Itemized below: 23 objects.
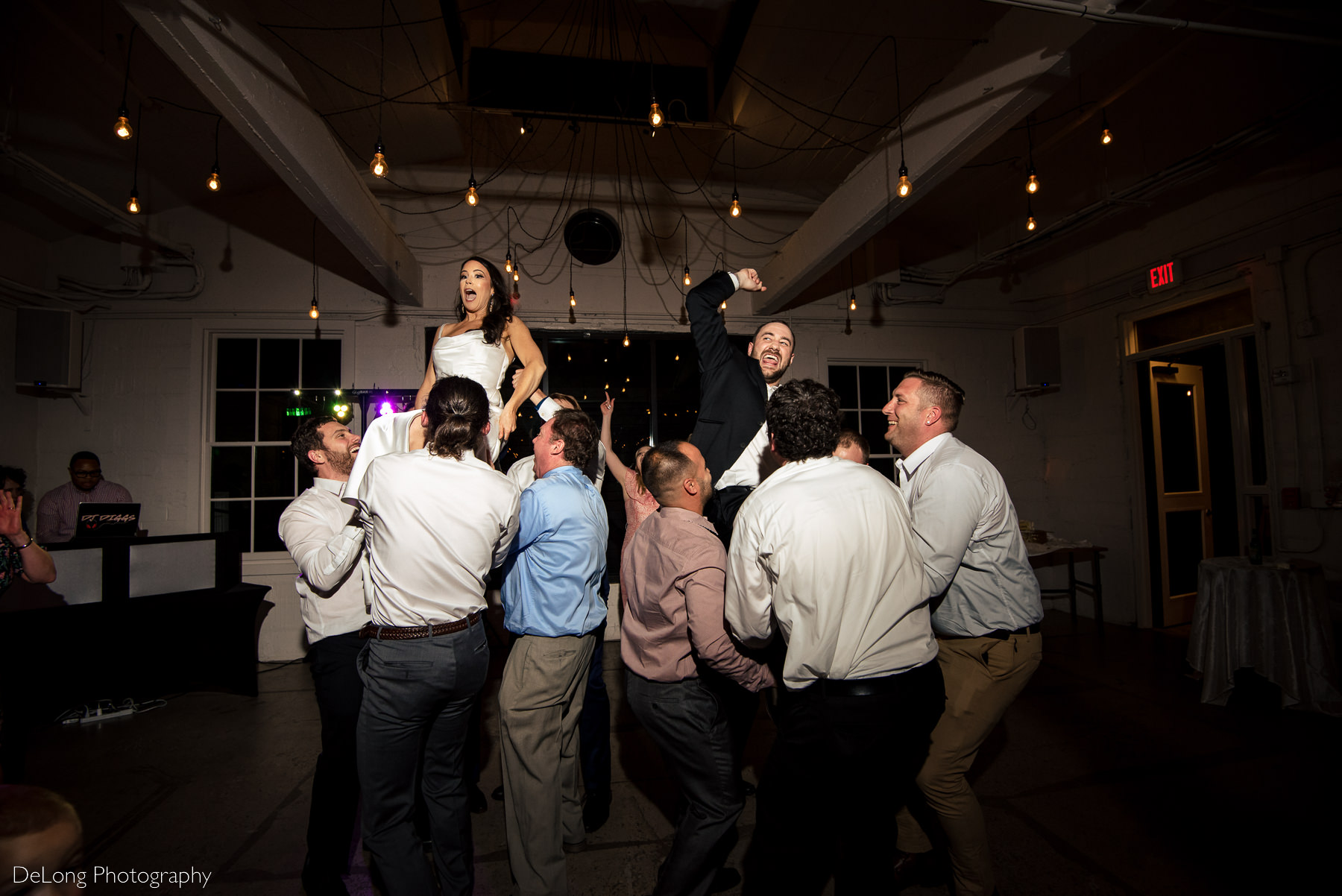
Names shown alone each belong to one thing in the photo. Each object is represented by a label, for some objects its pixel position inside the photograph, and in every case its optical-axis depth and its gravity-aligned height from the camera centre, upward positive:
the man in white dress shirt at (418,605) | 1.83 -0.39
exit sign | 5.79 +1.87
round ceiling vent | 6.85 +2.79
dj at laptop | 5.22 -0.10
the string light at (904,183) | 3.63 +1.77
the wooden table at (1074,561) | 6.03 -1.03
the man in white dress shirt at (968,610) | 2.00 -0.51
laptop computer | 4.41 -0.26
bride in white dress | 2.62 +0.60
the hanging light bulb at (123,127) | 3.09 +1.87
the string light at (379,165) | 3.24 +1.73
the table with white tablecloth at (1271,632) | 3.99 -1.17
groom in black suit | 2.30 +0.28
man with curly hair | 1.58 -0.54
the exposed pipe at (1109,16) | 2.63 +2.03
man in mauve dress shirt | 1.91 -0.64
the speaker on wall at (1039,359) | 7.09 +1.30
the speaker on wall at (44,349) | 5.48 +1.28
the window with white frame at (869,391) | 7.23 +0.98
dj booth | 3.86 -0.99
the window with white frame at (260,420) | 6.08 +0.65
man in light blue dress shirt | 2.06 -0.59
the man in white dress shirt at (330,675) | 2.12 -0.69
